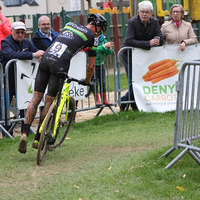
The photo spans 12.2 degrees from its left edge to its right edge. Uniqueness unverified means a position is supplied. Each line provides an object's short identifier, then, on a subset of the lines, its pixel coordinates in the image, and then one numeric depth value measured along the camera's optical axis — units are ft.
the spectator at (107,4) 144.57
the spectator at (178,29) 65.53
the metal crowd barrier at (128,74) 65.14
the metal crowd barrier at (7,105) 53.53
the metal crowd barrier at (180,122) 35.04
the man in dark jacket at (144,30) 63.55
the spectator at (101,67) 62.22
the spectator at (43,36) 58.02
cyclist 41.26
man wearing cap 54.42
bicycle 39.28
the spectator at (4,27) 64.98
